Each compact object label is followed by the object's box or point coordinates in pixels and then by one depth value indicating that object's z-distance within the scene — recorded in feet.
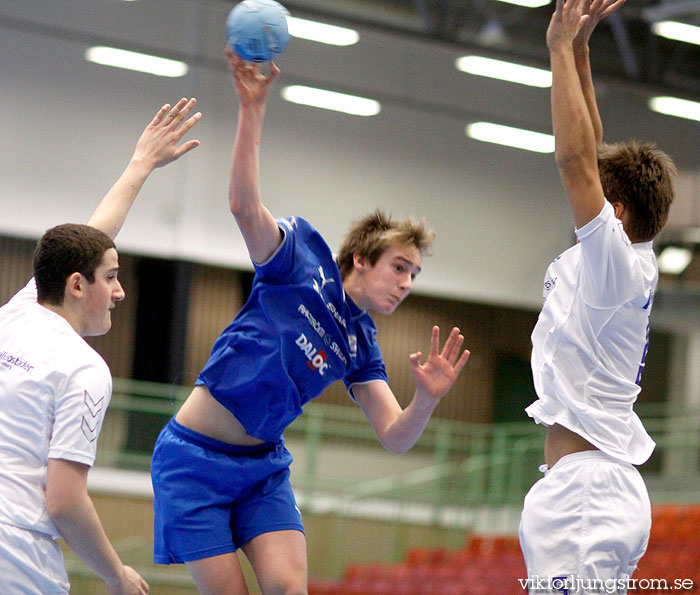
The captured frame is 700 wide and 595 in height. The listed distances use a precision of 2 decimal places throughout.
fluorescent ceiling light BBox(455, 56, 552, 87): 52.37
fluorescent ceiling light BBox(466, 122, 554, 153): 55.98
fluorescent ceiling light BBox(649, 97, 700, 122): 54.49
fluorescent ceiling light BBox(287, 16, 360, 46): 48.73
